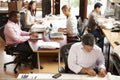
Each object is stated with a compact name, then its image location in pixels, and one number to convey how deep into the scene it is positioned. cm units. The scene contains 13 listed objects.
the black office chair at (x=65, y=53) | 306
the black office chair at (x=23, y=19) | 581
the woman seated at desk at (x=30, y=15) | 565
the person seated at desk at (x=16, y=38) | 438
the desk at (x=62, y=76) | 246
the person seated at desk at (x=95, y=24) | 539
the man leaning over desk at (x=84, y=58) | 277
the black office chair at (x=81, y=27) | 481
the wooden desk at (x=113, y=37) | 349
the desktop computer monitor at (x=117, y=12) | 564
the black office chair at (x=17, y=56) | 439
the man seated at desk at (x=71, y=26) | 452
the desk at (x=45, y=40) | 375
